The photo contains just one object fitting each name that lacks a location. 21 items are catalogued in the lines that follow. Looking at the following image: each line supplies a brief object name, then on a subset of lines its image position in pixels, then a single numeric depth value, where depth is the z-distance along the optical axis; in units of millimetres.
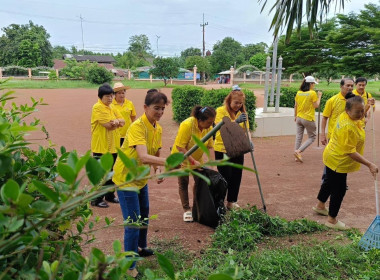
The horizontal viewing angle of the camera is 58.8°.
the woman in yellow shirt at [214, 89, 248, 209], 4195
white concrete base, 9250
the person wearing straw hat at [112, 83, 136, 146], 5216
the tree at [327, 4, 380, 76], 24125
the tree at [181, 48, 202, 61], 77625
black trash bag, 3801
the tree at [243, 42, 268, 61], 64562
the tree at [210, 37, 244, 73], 50781
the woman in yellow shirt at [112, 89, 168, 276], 2807
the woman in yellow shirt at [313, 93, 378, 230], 3602
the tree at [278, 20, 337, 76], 28188
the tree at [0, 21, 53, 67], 45344
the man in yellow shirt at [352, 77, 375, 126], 5588
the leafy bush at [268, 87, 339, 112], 13938
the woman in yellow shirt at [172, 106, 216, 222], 3578
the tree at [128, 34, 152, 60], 80812
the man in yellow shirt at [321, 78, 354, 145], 5355
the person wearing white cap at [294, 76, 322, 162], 6699
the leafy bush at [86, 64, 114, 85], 32312
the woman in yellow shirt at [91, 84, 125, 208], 4449
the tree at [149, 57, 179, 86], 33594
